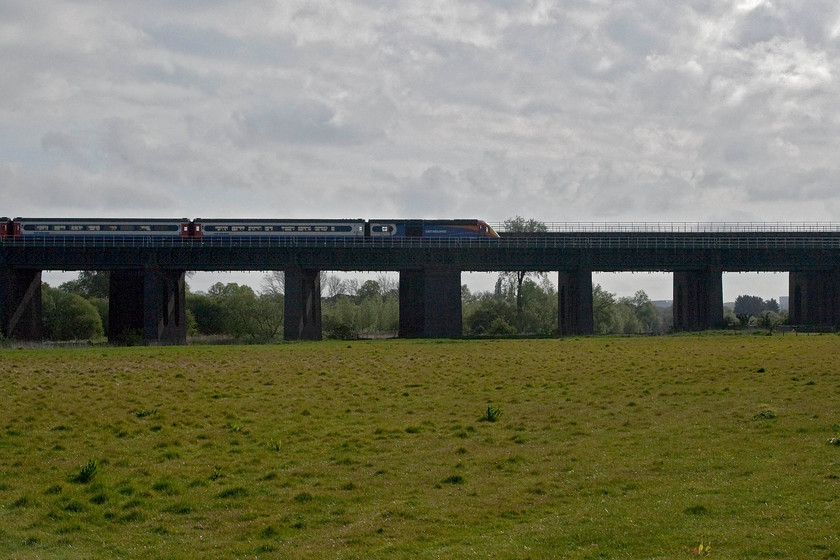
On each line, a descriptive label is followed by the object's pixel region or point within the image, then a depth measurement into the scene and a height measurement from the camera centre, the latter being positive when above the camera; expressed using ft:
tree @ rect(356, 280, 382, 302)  500.33 +17.79
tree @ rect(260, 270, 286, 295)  403.54 +18.64
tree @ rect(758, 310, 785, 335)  245.57 -1.93
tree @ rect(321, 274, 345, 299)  508.53 +19.58
